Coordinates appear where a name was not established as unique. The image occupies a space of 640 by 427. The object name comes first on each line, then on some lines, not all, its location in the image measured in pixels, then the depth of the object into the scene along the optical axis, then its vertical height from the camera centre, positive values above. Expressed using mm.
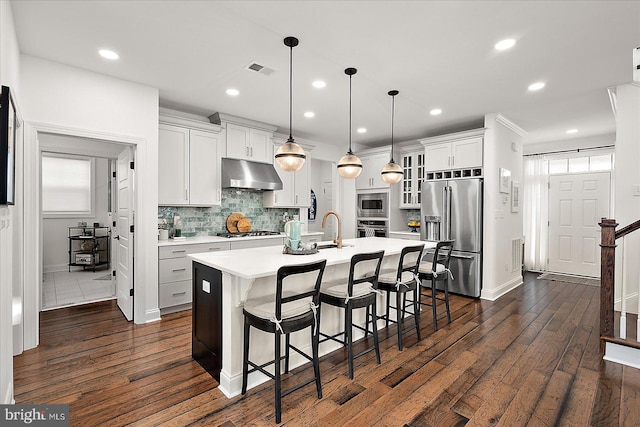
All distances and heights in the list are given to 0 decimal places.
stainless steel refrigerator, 4805 -180
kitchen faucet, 3309 -294
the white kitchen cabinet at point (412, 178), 6031 +646
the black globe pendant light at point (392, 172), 3867 +482
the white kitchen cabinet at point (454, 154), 4922 +930
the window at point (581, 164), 5957 +942
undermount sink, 3495 -364
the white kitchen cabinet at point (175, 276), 3848 -780
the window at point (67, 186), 6473 +534
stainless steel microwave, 6215 +145
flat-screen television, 1705 +355
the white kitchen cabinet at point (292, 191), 5484 +372
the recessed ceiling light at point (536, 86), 3613 +1439
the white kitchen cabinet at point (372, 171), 6259 +830
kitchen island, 2311 -732
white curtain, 6625 +34
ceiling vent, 3195 +1451
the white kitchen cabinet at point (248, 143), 4844 +1070
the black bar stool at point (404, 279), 3012 -648
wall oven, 6249 -307
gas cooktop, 4828 -340
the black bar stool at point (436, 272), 3523 -660
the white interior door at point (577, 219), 5992 -125
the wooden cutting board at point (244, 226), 5121 -220
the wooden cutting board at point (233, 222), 5128 -158
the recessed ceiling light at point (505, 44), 2697 +1431
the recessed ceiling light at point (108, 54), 2898 +1438
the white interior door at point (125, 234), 3738 -279
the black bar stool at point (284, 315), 2008 -680
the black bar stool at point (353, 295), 2530 -677
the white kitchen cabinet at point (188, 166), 4191 +621
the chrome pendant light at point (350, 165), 3406 +498
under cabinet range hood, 4680 +560
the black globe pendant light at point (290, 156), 2973 +523
